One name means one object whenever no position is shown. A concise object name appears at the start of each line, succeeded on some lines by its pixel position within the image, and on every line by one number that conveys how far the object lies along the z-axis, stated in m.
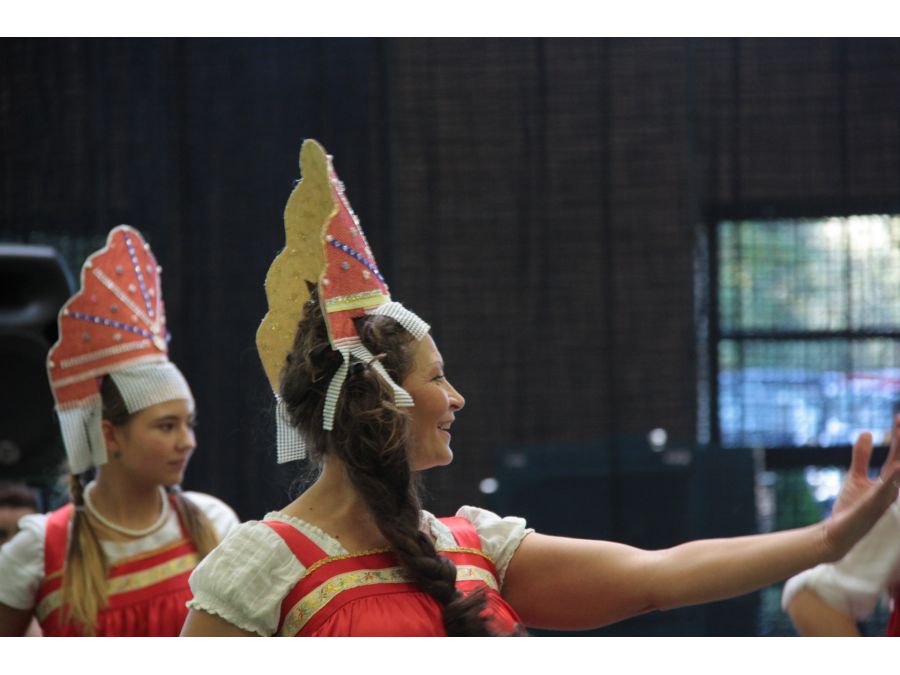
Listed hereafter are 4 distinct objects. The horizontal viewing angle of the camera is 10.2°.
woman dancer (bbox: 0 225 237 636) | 9.15
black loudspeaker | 9.50
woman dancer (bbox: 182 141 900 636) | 8.26
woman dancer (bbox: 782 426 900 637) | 8.88
